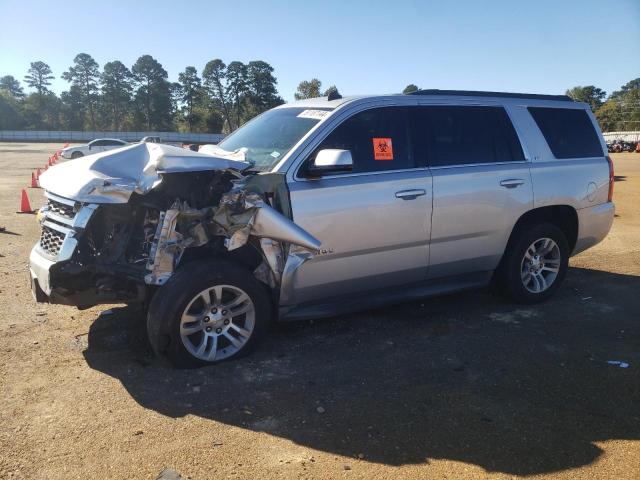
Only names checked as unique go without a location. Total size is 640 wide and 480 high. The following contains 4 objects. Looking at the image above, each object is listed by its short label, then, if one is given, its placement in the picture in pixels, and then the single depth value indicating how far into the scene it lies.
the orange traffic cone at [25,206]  10.38
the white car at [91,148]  27.64
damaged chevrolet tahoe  3.62
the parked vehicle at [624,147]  54.06
